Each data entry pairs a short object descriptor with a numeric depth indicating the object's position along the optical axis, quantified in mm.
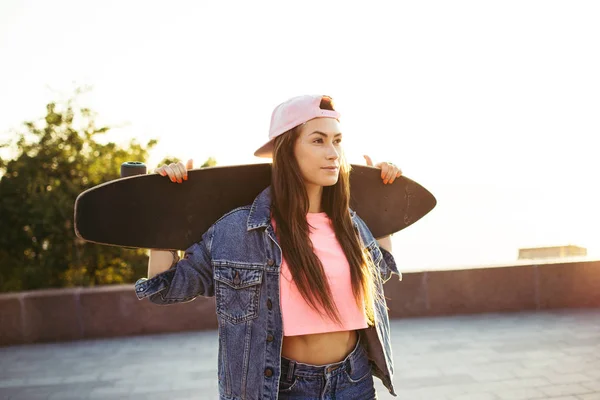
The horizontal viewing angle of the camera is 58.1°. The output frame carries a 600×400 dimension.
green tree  6434
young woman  1915
